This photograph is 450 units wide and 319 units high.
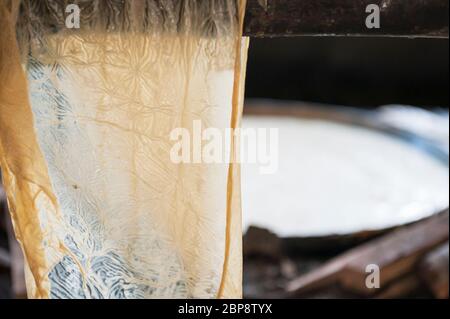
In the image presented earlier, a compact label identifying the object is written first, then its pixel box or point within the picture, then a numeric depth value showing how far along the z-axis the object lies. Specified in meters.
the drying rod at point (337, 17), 1.54
